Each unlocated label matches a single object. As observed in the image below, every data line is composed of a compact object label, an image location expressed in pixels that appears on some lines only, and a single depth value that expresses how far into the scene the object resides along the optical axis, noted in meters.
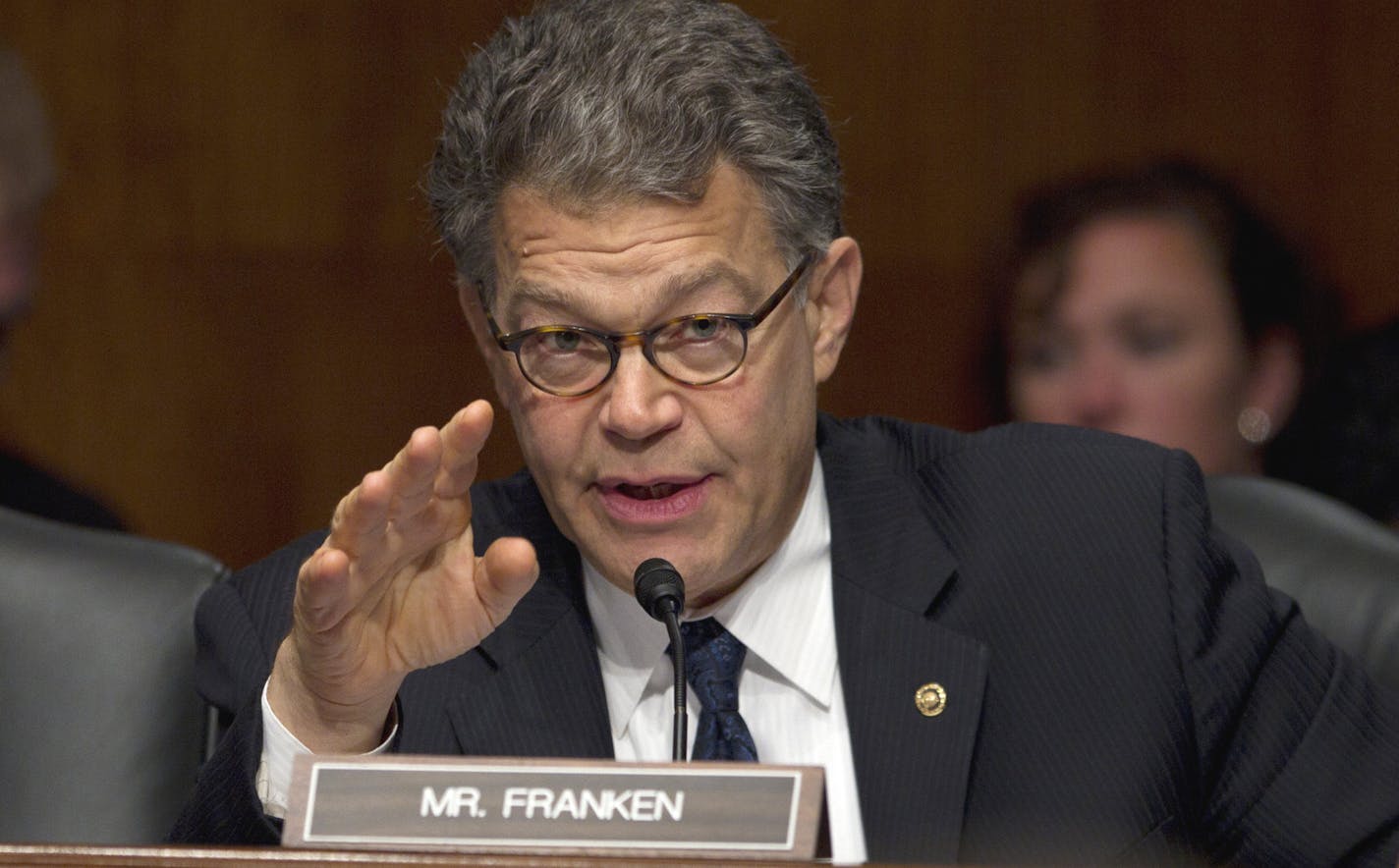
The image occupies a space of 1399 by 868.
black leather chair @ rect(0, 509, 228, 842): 4.05
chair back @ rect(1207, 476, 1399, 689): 4.11
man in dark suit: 4.01
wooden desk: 3.72
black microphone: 3.88
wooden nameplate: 3.74
